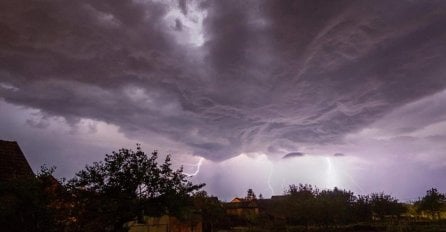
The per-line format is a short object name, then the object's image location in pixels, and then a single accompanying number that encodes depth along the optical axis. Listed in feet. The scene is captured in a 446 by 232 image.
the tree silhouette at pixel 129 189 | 69.67
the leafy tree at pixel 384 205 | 258.16
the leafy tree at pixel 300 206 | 194.80
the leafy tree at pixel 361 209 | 264.93
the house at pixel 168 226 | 141.79
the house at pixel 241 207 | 337.35
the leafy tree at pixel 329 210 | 192.13
